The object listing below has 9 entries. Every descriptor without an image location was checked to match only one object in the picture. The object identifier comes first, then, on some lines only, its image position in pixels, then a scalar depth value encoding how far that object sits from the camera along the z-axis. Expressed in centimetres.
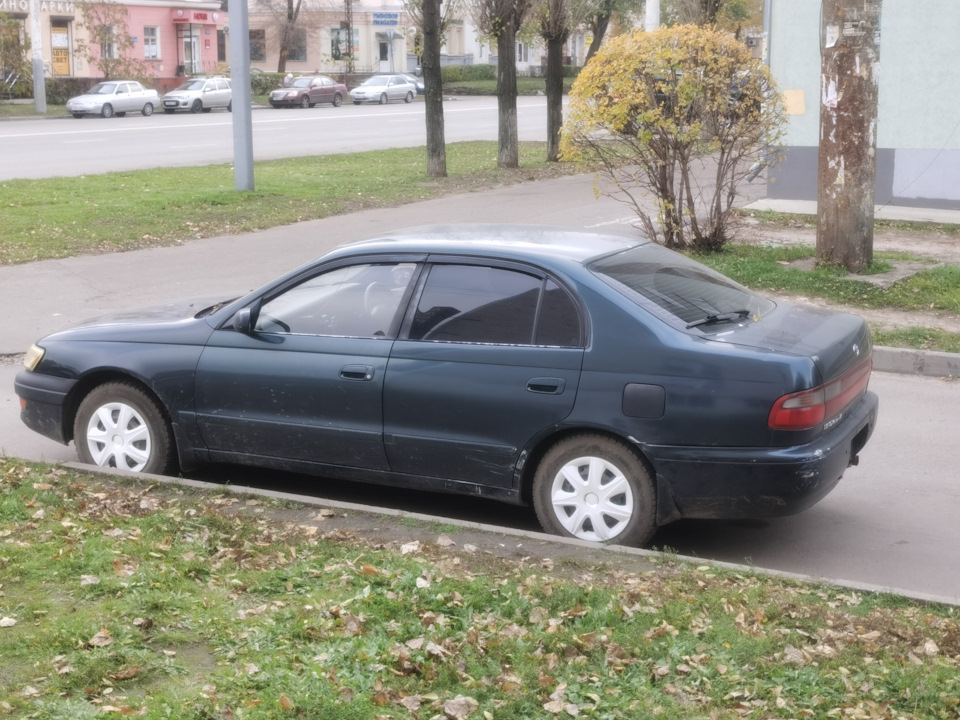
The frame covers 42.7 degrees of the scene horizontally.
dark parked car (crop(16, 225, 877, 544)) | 557
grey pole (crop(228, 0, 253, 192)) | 2003
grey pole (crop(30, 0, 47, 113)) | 4688
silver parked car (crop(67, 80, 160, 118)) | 4594
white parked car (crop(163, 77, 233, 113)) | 4988
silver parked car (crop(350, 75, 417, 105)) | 6097
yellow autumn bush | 1276
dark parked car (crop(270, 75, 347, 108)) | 5528
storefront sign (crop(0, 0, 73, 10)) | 5499
